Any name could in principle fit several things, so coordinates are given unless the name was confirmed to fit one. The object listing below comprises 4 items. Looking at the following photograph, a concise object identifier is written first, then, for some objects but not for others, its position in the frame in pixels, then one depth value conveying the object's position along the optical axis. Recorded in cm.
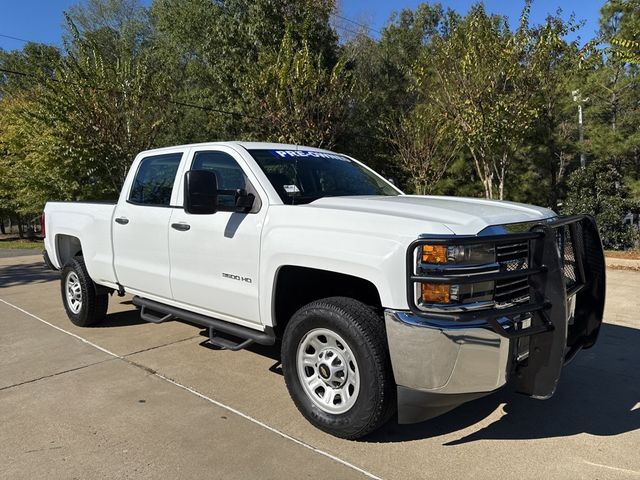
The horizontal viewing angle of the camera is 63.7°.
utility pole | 1477
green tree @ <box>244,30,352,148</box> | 1403
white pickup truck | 288
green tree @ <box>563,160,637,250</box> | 1389
